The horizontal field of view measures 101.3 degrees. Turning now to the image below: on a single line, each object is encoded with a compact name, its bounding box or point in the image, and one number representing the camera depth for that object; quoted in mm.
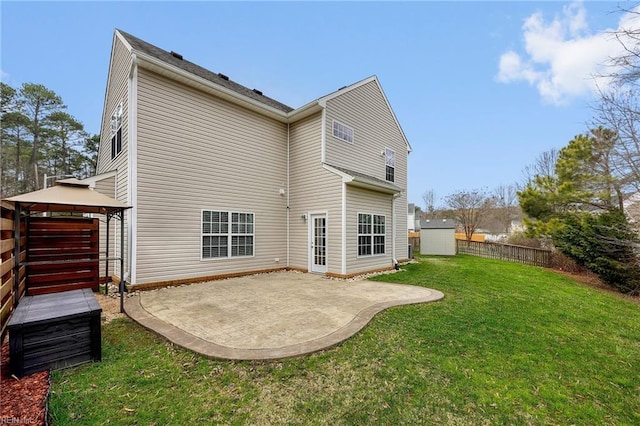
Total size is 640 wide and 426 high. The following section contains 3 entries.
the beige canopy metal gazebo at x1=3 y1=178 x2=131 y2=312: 4127
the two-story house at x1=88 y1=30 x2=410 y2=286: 7074
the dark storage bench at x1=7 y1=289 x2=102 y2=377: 2711
